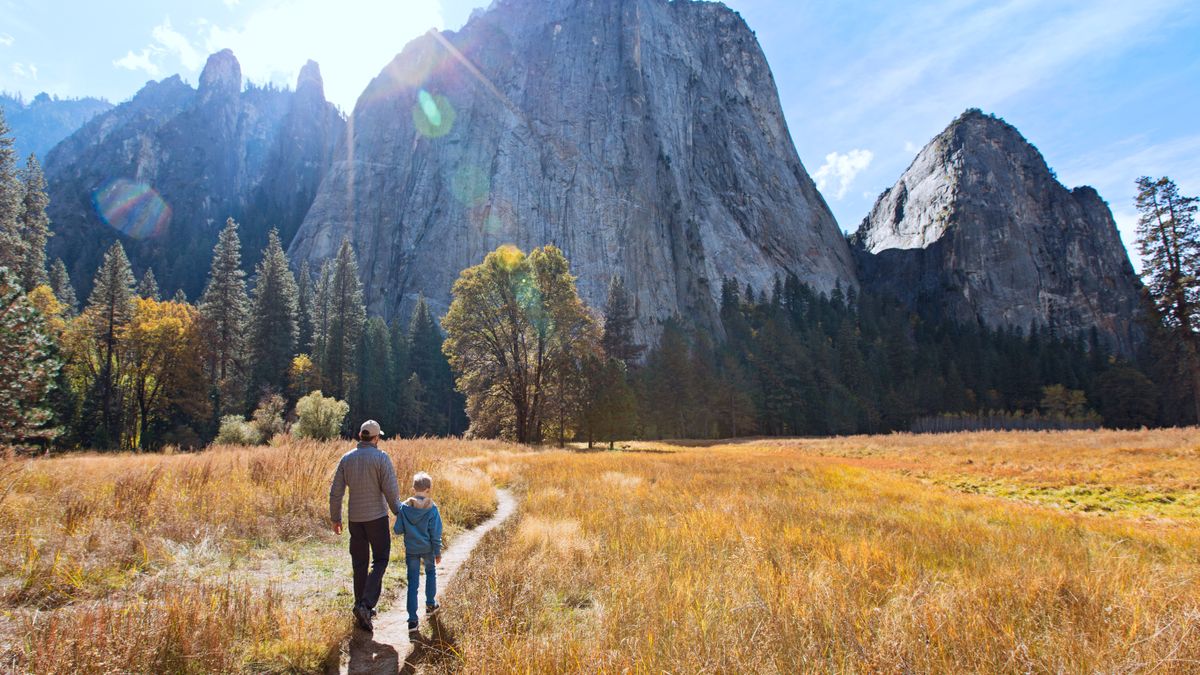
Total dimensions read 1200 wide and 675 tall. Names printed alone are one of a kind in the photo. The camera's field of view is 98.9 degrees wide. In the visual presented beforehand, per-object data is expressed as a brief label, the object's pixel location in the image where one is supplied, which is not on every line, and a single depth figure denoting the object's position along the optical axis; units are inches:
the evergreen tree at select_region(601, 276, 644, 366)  2524.6
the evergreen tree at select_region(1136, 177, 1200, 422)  1402.6
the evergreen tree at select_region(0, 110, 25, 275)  1241.4
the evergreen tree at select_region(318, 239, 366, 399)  2224.4
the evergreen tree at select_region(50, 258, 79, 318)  2155.8
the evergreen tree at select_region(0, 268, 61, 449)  724.0
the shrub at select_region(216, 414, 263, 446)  1325.2
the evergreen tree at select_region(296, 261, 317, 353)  2545.5
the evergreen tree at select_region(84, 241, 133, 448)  1615.4
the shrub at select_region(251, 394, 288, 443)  1453.0
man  217.6
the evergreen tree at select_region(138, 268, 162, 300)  2689.5
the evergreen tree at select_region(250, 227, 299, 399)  2111.2
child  217.6
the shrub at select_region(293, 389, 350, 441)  1248.2
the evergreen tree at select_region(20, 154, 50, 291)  1637.6
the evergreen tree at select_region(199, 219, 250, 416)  2037.4
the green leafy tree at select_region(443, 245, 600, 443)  1293.1
